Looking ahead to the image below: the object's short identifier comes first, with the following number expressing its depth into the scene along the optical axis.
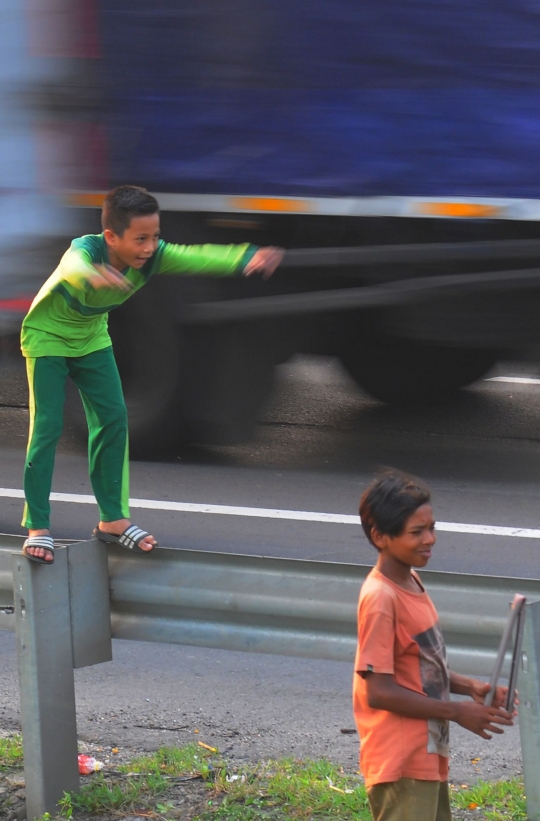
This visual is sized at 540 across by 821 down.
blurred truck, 15.29
